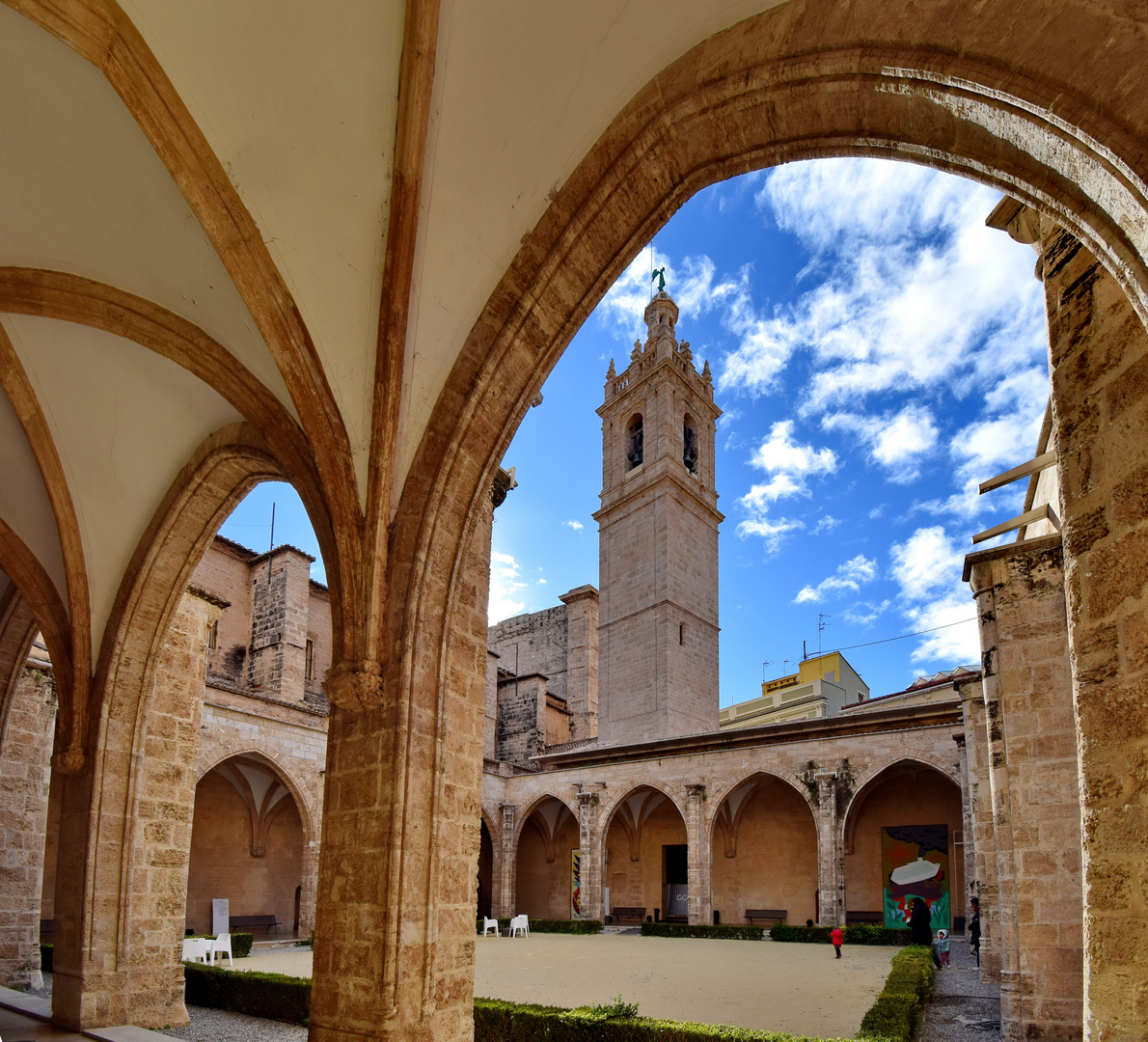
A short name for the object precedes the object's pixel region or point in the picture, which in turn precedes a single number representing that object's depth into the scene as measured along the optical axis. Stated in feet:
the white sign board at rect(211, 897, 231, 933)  47.16
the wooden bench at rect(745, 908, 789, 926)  57.72
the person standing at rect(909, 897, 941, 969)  38.52
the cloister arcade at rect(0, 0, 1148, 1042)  7.09
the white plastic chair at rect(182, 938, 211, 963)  33.58
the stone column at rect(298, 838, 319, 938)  46.98
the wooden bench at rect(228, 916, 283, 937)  49.90
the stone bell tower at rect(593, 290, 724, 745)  71.87
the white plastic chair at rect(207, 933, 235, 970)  34.08
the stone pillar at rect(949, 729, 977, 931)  38.45
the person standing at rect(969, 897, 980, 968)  35.40
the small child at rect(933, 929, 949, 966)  38.21
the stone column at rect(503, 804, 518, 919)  63.67
